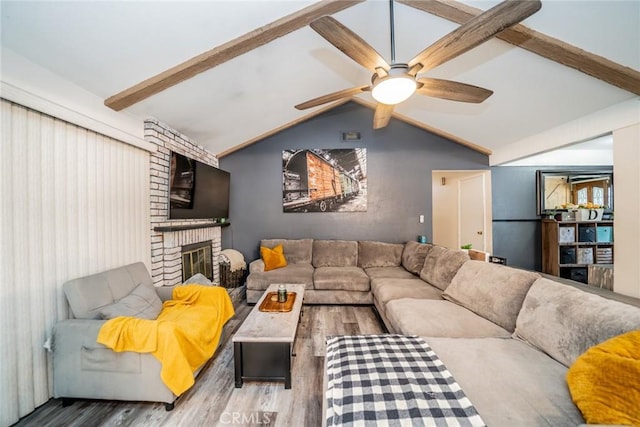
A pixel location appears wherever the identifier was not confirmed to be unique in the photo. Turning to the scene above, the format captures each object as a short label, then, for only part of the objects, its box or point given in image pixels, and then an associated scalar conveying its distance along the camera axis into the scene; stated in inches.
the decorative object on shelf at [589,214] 147.2
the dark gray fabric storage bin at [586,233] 148.3
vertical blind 59.0
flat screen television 103.0
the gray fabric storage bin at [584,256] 148.2
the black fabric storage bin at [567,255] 149.7
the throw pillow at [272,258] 144.9
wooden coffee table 69.2
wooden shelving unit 148.2
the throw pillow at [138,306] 69.0
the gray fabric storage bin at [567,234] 149.6
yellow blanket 60.3
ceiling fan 48.9
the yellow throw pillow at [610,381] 34.2
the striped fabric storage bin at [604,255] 148.6
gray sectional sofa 42.9
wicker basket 148.9
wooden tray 85.7
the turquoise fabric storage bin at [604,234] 148.1
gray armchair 62.0
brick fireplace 104.3
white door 172.9
